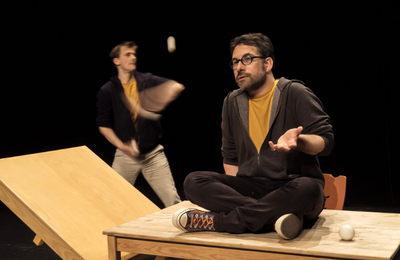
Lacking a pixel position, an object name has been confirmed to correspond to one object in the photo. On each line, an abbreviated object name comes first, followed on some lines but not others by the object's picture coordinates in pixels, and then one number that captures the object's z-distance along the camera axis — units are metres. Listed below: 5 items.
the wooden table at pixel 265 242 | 1.80
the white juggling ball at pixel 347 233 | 1.89
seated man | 2.03
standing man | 3.23
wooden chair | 2.60
